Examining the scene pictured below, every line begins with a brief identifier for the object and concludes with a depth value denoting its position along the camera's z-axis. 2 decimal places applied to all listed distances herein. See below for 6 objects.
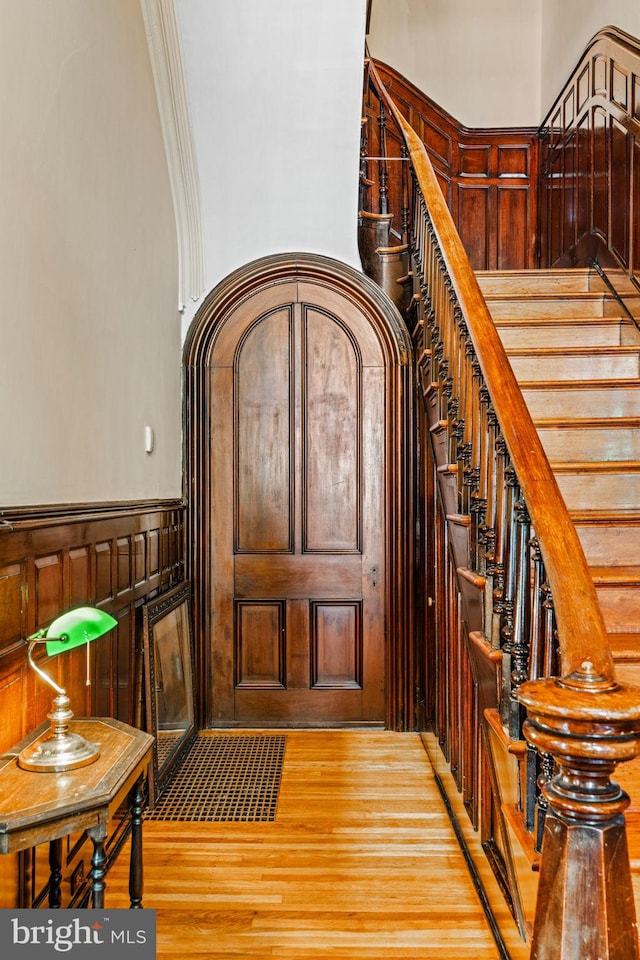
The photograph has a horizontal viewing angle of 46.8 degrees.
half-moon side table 1.40
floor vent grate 2.97
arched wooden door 4.04
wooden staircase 2.28
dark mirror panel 3.05
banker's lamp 1.63
